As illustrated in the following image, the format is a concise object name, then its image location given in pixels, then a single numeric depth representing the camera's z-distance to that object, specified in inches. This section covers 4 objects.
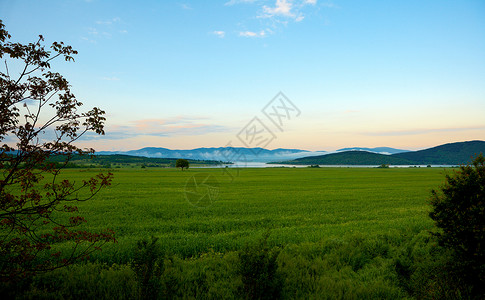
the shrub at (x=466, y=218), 236.8
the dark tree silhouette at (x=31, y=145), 185.9
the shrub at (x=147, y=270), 233.3
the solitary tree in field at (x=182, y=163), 4818.9
